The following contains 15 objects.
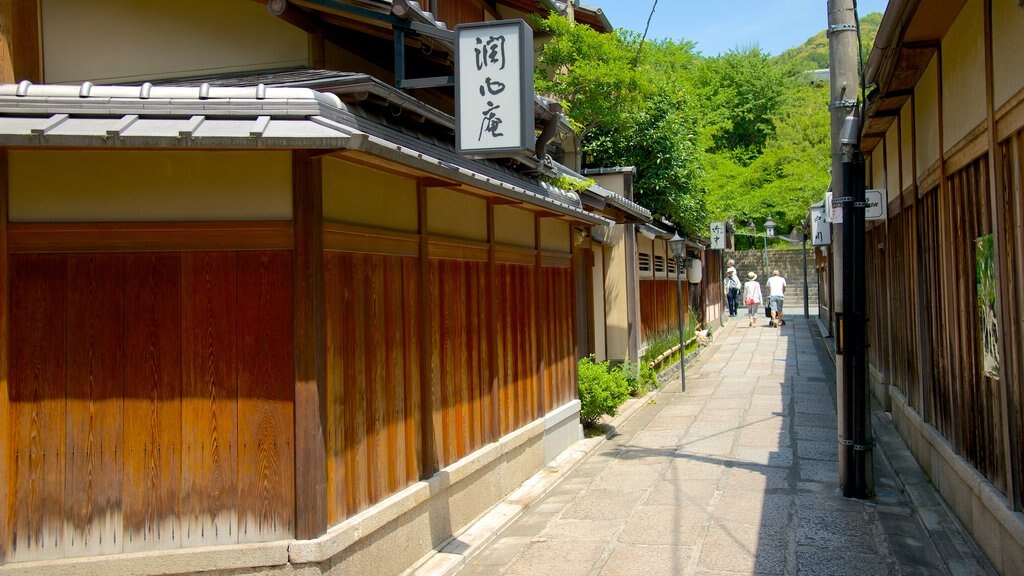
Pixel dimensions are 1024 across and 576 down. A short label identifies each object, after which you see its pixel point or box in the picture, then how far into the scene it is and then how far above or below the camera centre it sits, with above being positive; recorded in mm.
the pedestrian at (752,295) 31891 +16
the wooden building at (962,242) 5723 +445
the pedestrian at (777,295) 30094 -4
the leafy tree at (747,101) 51547 +12567
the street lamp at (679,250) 17406 +1040
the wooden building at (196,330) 5047 -152
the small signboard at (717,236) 24734 +1875
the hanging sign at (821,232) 15266 +1225
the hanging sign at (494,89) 6945 +1856
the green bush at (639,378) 16312 -1682
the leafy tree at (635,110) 15297 +4110
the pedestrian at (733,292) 39344 +205
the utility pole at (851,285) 8789 +91
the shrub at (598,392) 12812 -1513
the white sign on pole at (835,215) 8891 +876
